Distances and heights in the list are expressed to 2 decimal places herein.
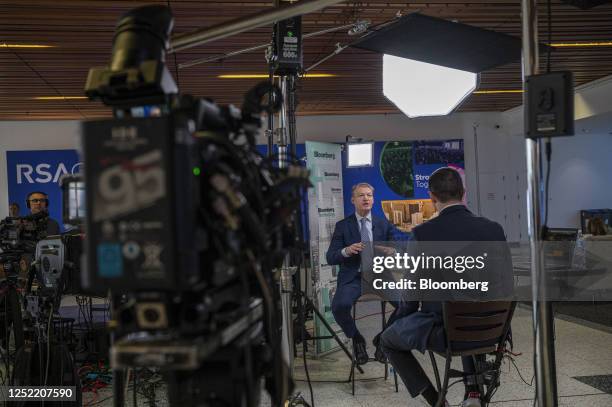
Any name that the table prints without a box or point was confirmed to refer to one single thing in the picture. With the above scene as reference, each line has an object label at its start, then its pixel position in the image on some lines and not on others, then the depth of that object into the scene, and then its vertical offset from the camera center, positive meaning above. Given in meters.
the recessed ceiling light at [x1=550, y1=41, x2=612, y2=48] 6.03 +1.56
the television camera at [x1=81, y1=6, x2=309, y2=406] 0.95 -0.04
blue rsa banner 9.07 +0.56
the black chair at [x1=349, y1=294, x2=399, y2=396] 3.94 -1.28
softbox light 2.41 +0.65
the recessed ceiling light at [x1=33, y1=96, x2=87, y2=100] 7.68 +1.51
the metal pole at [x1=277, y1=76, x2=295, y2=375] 2.76 -0.43
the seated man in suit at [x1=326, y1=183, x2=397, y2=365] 4.56 -0.47
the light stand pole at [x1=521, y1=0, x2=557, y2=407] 1.59 -0.22
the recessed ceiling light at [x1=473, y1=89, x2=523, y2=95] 8.47 +1.51
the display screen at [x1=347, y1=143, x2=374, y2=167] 7.06 +0.50
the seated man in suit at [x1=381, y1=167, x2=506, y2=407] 2.76 -0.61
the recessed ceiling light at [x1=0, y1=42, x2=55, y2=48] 5.27 +1.56
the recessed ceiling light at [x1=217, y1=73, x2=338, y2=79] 6.88 +1.53
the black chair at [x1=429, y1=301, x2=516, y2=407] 2.60 -0.70
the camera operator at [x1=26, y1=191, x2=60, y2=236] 5.42 +0.03
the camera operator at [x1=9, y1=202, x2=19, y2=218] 7.24 -0.03
